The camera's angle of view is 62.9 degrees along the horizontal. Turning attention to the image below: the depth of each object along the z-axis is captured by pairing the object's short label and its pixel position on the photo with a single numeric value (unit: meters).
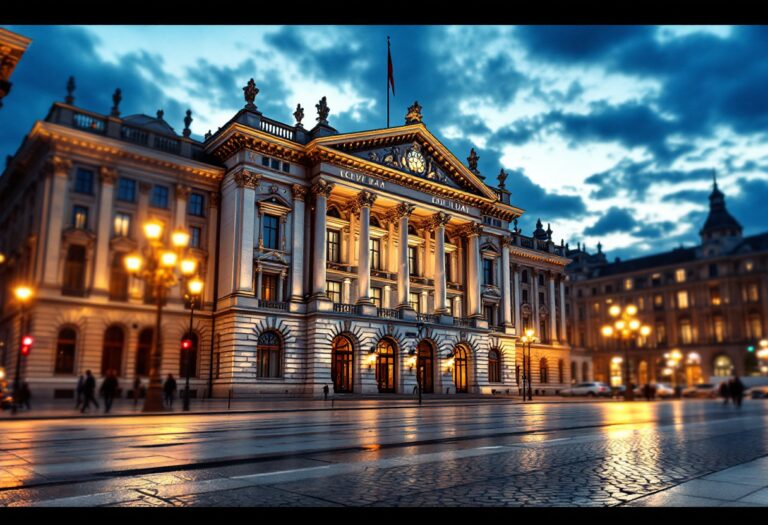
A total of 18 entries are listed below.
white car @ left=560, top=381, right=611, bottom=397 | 65.56
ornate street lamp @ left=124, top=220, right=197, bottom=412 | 24.53
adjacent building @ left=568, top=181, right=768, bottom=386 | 91.81
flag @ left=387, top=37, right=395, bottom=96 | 51.84
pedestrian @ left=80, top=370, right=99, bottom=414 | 26.52
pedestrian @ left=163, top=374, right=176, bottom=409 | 31.94
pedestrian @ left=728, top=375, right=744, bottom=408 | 36.55
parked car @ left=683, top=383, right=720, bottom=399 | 62.48
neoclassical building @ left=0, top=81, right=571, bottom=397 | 40.38
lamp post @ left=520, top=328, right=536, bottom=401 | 49.97
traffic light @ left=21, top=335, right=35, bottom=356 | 28.86
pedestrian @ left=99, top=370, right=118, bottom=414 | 26.83
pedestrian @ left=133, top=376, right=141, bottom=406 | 30.81
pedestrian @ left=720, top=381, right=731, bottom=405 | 39.74
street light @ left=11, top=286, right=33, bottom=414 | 25.90
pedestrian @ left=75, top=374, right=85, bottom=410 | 28.68
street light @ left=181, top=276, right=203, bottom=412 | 25.80
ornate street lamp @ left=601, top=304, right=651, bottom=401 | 41.44
